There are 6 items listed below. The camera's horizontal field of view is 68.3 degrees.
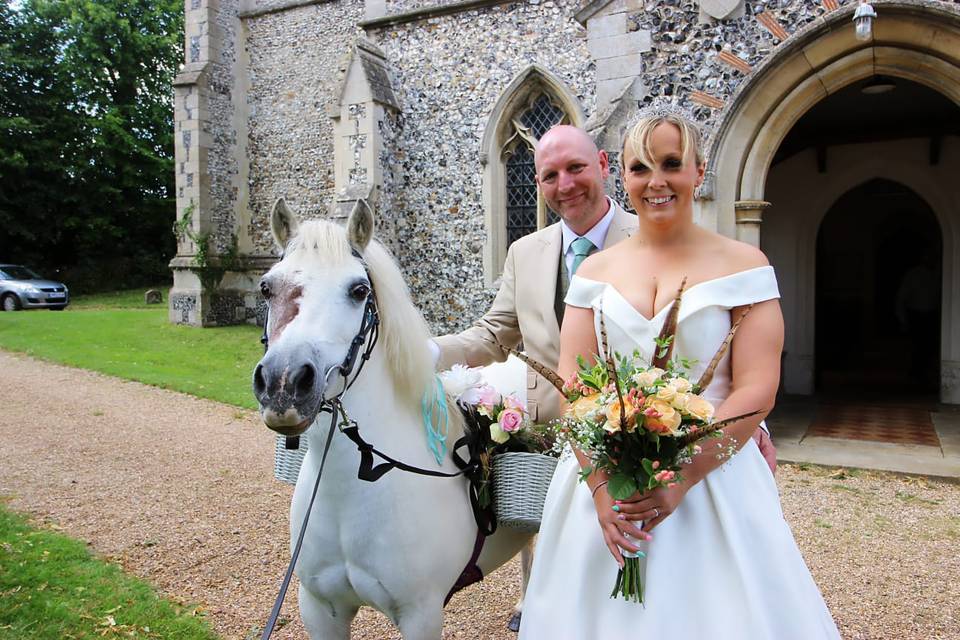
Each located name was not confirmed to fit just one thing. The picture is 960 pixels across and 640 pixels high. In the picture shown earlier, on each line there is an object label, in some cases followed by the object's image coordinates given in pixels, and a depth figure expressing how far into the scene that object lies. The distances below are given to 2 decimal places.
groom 2.69
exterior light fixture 5.76
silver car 20.56
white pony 1.91
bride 1.66
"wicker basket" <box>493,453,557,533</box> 2.43
